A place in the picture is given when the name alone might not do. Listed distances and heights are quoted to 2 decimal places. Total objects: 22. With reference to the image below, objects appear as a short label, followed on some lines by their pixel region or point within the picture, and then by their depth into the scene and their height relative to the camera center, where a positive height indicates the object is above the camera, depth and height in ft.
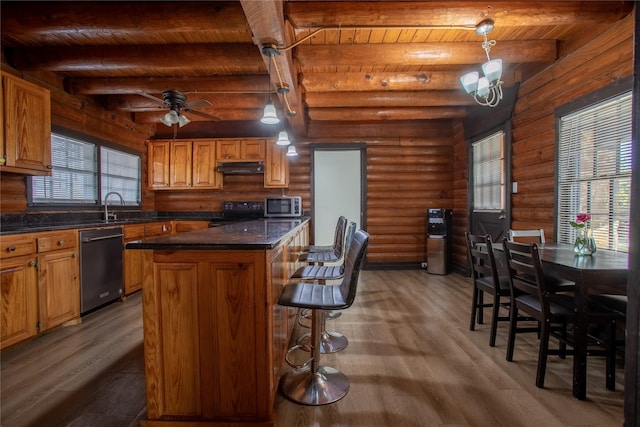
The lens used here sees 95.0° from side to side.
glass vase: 7.10 -0.95
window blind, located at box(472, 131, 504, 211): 13.12 +1.57
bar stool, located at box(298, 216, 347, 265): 9.16 -1.63
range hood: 16.61 +2.05
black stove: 17.47 -0.40
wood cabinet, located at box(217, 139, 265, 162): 16.79 +3.10
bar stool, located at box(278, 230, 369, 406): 5.04 -2.32
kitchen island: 4.83 -2.19
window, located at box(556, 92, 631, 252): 7.75 +1.07
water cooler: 16.07 -1.95
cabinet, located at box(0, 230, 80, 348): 7.53 -2.29
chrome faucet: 13.09 -0.33
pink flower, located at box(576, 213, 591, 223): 7.05 -0.27
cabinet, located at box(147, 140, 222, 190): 16.89 +2.23
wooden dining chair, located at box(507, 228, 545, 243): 9.29 -0.89
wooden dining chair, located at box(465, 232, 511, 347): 7.79 -2.22
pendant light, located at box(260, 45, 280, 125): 9.34 +2.87
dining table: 5.59 -1.51
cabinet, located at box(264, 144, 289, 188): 16.76 +2.12
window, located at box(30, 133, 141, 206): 11.25 +1.24
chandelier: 7.91 +4.02
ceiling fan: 9.38 +3.32
